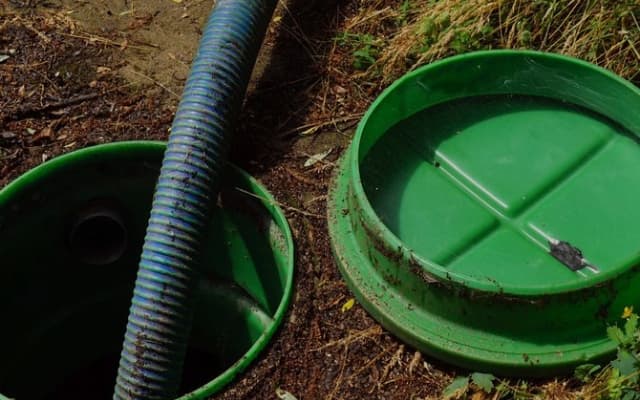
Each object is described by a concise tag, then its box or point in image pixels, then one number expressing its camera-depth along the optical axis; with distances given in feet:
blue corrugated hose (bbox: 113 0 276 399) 7.79
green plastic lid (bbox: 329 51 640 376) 7.11
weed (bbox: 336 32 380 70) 9.87
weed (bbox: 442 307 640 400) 6.78
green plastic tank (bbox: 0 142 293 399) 9.14
